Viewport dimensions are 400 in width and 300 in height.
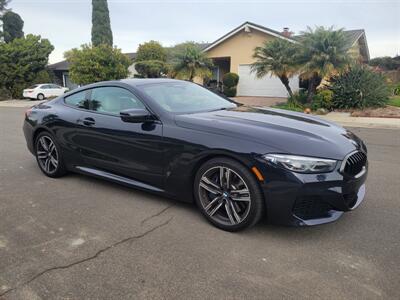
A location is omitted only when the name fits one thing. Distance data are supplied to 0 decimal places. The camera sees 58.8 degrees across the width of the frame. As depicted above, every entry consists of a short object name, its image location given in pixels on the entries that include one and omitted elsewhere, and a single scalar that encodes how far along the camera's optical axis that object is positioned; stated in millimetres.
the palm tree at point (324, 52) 14062
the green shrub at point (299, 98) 16230
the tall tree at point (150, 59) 24438
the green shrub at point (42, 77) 29547
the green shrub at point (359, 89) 14617
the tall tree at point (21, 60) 27875
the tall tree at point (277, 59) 15227
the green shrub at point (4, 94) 28572
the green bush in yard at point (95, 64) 23234
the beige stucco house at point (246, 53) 21438
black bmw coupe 3021
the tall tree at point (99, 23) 35438
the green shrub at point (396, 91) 20641
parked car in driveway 27281
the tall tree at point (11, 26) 35656
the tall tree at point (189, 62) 19484
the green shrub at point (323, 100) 14953
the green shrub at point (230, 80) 21609
